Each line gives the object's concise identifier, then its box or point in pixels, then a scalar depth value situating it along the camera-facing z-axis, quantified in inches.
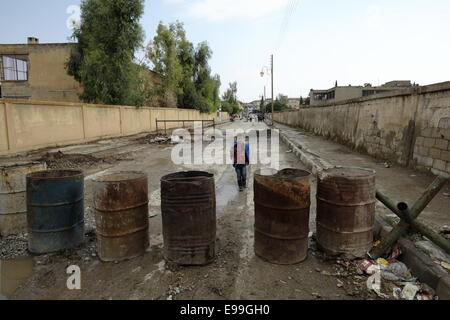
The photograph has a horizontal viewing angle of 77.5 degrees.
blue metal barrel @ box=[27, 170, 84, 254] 140.6
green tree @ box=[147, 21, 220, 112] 1545.3
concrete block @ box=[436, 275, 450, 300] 103.4
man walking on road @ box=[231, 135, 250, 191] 262.8
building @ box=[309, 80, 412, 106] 2368.5
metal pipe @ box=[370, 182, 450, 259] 128.3
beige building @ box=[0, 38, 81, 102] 1090.7
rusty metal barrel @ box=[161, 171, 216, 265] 127.9
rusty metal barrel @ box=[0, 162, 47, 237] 158.7
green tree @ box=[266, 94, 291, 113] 3262.8
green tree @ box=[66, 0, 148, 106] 869.8
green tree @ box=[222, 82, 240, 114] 4193.4
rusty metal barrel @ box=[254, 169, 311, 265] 128.0
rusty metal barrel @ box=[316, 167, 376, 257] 130.7
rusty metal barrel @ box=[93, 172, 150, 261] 132.6
